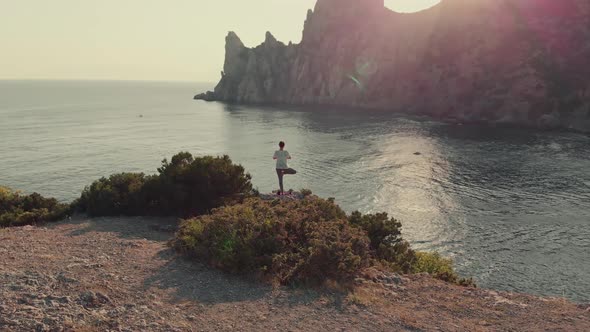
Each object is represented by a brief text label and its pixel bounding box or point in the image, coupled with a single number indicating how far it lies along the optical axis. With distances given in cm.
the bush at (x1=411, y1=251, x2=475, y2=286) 2020
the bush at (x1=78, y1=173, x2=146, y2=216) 2570
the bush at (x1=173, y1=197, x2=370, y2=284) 1580
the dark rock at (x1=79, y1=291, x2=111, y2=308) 1267
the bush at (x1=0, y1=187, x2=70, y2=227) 2388
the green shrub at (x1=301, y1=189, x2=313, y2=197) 2920
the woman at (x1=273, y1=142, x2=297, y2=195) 2613
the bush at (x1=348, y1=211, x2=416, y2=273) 2117
